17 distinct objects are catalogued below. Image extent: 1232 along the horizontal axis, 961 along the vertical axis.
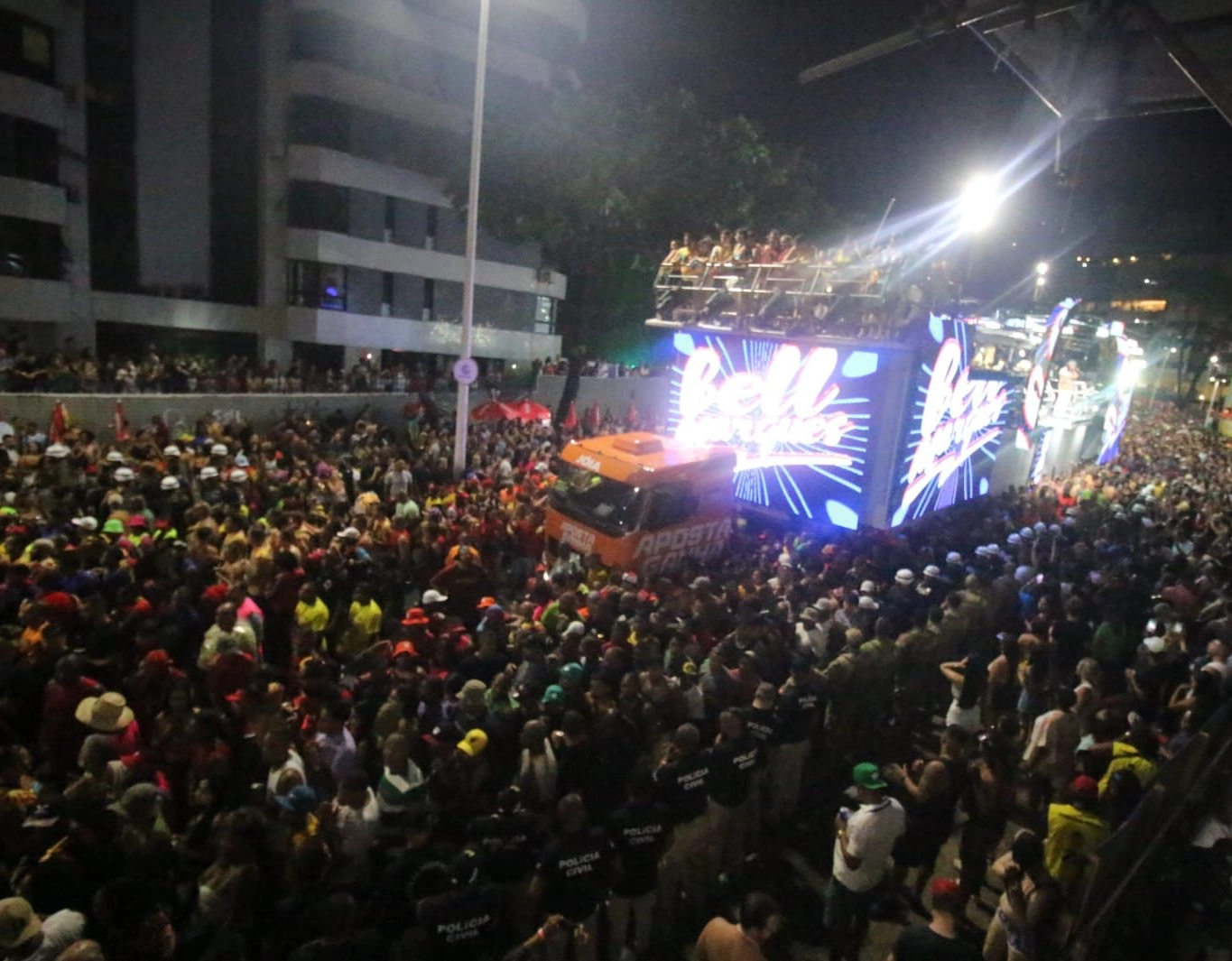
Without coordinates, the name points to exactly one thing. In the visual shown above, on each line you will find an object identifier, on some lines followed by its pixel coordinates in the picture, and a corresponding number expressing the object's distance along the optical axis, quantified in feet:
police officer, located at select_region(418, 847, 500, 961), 12.65
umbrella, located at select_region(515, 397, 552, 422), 60.59
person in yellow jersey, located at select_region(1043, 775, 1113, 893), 16.44
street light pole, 48.01
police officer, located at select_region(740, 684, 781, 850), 20.22
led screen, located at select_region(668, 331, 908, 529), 45.85
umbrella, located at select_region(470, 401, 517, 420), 58.75
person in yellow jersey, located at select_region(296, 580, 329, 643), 23.85
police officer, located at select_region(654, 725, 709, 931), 17.49
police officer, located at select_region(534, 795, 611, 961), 14.44
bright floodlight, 41.93
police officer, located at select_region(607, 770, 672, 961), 15.72
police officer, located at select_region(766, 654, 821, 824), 21.42
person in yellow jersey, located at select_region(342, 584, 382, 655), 24.27
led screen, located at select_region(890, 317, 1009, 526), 46.01
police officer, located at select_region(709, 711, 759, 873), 18.43
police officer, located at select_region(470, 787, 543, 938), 14.23
